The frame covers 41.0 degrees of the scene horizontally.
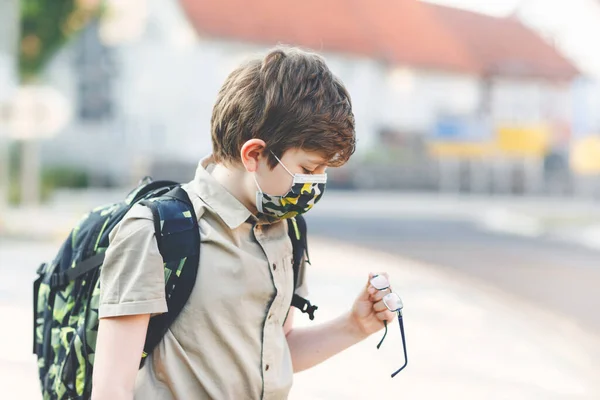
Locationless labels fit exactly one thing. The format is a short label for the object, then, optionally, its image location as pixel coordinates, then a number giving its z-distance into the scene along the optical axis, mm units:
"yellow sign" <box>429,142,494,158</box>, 28203
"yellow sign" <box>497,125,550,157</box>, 28391
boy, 1471
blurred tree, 18375
